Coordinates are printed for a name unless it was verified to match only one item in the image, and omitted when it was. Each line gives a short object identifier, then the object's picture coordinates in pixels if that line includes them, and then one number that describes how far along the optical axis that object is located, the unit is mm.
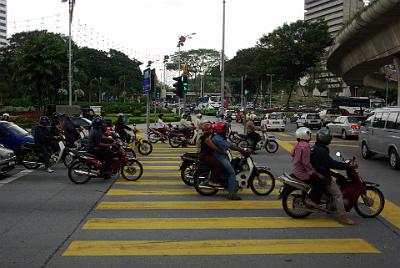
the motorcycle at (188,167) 11148
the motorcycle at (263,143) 18478
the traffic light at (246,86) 27153
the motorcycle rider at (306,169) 7586
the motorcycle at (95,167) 11414
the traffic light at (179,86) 27719
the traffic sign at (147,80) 26564
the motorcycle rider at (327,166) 7516
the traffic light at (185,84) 27866
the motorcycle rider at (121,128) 17891
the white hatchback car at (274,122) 35247
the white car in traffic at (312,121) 36844
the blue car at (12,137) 14789
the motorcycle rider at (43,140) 13109
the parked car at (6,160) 11875
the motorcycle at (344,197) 7750
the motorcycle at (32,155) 13648
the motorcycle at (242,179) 9797
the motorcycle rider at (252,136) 18203
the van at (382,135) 14023
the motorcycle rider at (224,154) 9406
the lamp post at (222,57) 34406
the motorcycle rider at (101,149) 11508
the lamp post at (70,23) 36062
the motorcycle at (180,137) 21078
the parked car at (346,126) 25859
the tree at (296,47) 56553
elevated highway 23156
